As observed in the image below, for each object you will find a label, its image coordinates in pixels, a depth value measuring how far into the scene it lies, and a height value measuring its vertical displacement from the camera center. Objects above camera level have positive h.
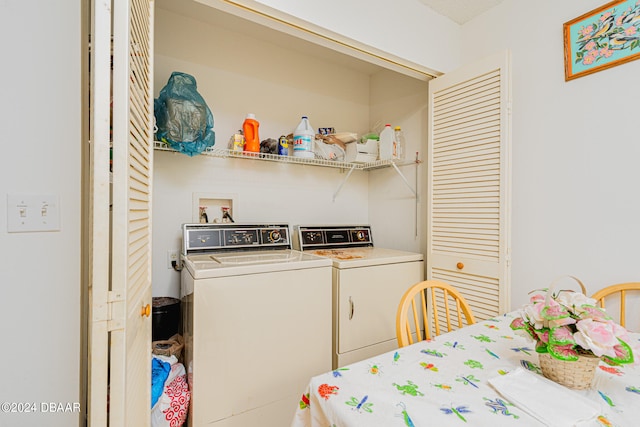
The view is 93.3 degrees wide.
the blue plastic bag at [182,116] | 1.75 +0.57
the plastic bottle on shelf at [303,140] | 2.26 +0.55
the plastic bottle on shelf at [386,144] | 2.43 +0.57
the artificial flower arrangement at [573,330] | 0.80 -0.32
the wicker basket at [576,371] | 0.83 -0.44
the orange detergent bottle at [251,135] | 2.14 +0.56
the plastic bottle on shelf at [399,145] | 2.46 +0.58
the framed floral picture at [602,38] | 1.40 +0.87
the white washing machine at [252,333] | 1.43 -0.62
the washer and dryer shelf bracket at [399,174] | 2.48 +0.32
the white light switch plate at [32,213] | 1.00 +0.00
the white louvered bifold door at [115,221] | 0.76 -0.02
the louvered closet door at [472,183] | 1.73 +0.19
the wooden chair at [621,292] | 1.37 -0.36
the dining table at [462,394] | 0.74 -0.50
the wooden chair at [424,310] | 1.20 -0.44
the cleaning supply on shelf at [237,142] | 2.11 +0.50
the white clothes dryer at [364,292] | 1.84 -0.51
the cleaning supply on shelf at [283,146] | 2.30 +0.51
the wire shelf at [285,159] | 2.00 +0.42
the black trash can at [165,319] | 1.82 -0.65
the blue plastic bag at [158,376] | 1.44 -0.80
